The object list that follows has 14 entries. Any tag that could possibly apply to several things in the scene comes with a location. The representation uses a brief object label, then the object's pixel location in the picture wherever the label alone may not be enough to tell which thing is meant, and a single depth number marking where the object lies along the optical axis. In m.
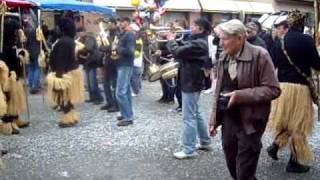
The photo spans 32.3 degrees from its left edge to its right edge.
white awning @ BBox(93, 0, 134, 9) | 19.33
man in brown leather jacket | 4.41
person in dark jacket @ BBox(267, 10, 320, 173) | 5.90
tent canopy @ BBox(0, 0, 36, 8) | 9.25
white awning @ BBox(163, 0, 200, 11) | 22.39
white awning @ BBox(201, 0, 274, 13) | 25.08
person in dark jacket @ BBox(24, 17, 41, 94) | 13.12
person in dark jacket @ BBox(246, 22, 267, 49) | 8.76
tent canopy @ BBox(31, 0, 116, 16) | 12.49
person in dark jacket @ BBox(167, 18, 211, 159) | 6.46
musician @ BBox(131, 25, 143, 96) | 12.41
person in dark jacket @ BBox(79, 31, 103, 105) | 11.02
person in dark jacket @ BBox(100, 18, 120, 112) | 9.92
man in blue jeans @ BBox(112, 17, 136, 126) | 8.52
